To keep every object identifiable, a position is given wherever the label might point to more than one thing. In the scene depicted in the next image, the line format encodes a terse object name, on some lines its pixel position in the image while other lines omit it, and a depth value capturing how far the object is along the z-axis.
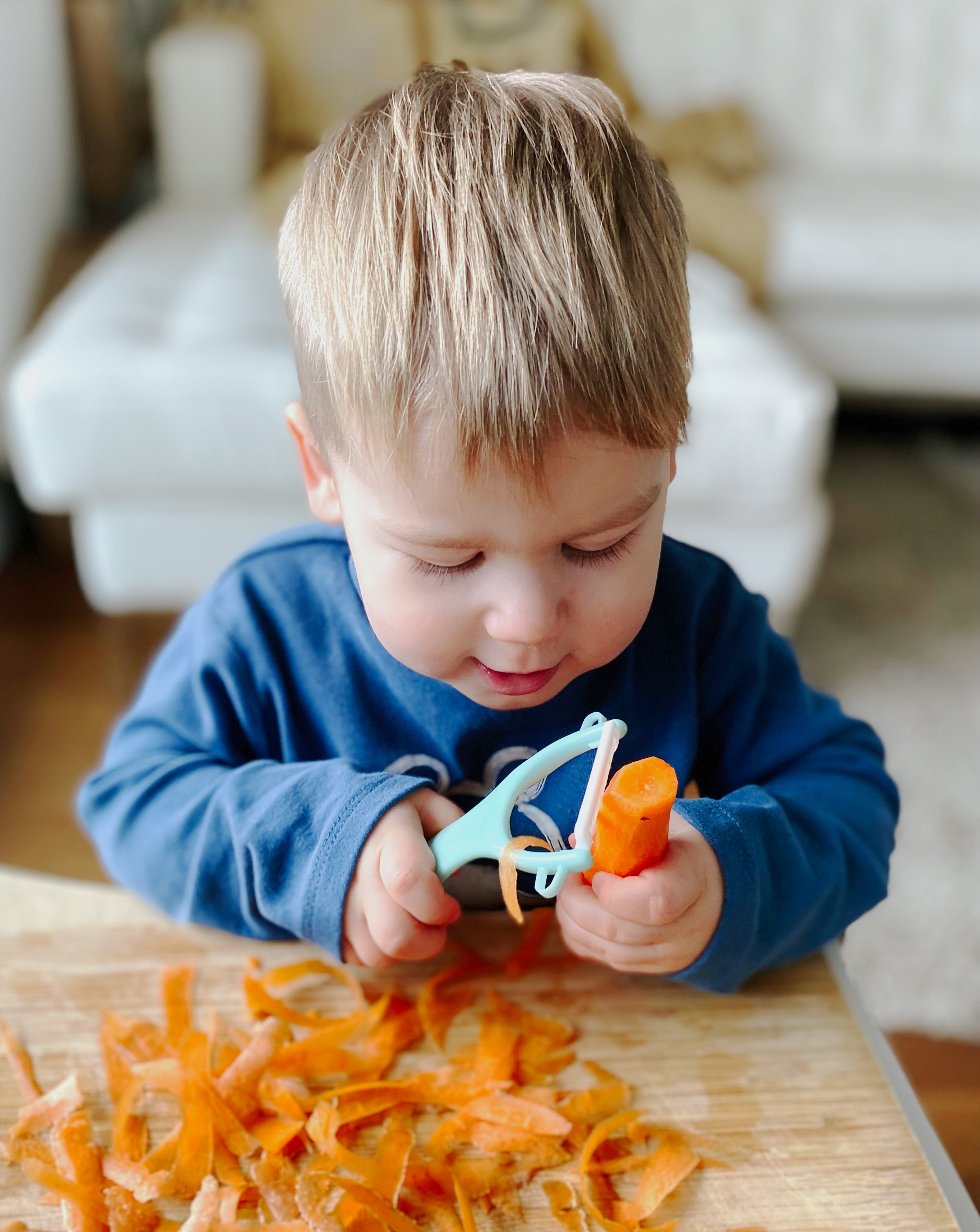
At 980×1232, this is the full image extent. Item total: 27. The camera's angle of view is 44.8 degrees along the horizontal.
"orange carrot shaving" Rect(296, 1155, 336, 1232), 0.49
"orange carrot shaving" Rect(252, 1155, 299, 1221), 0.50
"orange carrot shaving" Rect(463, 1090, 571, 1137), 0.53
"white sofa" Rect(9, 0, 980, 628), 1.49
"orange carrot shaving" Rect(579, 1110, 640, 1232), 0.49
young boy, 0.48
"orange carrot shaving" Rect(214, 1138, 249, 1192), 0.51
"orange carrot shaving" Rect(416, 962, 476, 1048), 0.58
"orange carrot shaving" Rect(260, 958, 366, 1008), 0.61
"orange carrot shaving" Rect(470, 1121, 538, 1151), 0.52
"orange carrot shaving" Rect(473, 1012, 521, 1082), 0.56
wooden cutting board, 0.51
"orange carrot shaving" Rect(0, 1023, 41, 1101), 0.55
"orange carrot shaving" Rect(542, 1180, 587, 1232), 0.49
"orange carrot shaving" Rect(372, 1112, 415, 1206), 0.50
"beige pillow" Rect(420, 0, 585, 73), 2.23
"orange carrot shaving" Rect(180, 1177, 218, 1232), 0.49
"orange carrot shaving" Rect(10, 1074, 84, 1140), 0.53
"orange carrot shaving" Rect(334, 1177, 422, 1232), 0.48
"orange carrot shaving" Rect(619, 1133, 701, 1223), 0.50
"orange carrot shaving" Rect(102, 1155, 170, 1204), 0.50
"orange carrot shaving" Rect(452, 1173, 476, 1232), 0.49
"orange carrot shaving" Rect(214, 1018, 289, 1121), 0.54
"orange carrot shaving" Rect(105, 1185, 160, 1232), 0.48
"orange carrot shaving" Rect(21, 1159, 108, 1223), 0.49
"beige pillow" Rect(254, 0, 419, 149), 2.21
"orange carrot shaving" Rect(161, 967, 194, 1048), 0.58
